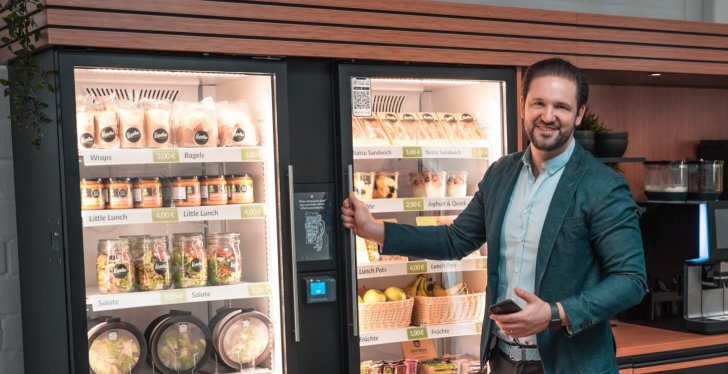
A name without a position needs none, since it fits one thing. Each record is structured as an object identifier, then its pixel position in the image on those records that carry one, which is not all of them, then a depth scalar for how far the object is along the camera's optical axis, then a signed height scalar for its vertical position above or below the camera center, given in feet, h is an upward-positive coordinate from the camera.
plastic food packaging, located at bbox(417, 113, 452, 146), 9.94 +0.52
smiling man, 6.62 -0.90
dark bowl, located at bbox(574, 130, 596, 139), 10.73 +0.40
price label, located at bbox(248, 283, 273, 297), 8.55 -1.51
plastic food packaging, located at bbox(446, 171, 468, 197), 10.26 -0.30
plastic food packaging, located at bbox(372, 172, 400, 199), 9.83 -0.30
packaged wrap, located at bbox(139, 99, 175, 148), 8.34 +0.56
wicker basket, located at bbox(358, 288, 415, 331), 9.48 -2.10
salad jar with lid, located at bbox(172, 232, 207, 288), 8.62 -1.14
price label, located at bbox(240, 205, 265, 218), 8.50 -0.52
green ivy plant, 7.22 +1.21
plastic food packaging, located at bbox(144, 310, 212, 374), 8.46 -2.16
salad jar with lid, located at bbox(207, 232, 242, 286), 8.75 -1.14
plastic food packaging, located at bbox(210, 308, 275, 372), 8.79 -2.17
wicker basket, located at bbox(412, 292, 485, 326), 9.91 -2.13
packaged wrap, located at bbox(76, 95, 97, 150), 7.92 +0.54
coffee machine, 10.91 -1.81
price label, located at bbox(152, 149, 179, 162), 8.04 +0.20
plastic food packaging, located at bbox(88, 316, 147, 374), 8.11 -2.08
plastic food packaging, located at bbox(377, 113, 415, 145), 9.73 +0.52
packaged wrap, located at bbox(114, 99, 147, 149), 8.16 +0.56
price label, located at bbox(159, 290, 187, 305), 8.11 -1.49
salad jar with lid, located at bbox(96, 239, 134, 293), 8.12 -1.11
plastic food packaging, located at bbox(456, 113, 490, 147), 10.13 +0.51
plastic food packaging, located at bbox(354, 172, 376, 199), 9.61 -0.26
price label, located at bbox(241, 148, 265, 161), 8.50 +0.20
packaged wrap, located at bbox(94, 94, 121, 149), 8.00 +0.53
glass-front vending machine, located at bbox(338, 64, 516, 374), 8.96 -0.28
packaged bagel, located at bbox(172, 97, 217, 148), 8.51 +0.58
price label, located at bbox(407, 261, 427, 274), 9.50 -1.44
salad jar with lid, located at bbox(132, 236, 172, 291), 8.39 -1.13
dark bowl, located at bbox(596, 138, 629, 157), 10.87 +0.19
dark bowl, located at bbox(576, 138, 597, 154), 10.77 +0.24
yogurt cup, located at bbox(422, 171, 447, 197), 10.12 -0.31
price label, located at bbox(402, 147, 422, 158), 9.43 +0.17
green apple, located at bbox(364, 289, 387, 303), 9.77 -1.88
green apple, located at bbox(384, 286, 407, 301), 9.92 -1.88
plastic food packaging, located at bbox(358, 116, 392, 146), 9.58 +0.49
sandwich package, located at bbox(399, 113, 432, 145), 9.86 +0.53
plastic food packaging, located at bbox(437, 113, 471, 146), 10.02 +0.50
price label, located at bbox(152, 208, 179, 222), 8.04 -0.50
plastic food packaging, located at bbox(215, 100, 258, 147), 8.73 +0.55
